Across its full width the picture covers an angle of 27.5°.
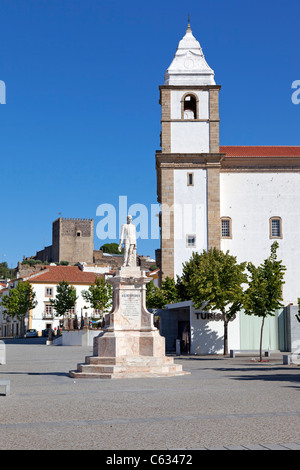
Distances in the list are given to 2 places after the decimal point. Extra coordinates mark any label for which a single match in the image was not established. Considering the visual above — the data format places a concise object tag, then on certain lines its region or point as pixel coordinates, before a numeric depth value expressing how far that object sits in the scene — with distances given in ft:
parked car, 240.47
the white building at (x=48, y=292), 280.10
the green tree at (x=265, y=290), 90.22
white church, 151.43
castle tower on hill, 463.42
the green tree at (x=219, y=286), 105.60
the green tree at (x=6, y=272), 515.99
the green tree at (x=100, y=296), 221.05
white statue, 63.94
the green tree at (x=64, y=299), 234.99
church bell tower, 150.61
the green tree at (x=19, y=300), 245.86
